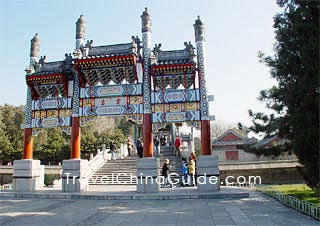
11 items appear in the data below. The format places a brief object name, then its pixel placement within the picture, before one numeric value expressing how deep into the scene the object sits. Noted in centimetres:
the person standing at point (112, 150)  2211
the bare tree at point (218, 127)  6599
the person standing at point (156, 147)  2169
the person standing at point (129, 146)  2376
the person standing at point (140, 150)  1853
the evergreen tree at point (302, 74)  789
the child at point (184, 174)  1498
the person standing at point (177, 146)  2045
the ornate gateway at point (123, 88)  1371
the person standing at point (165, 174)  1487
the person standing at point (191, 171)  1455
